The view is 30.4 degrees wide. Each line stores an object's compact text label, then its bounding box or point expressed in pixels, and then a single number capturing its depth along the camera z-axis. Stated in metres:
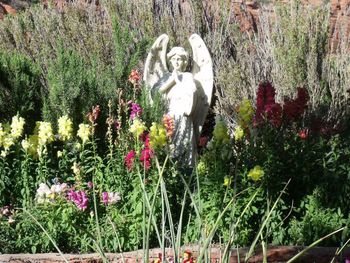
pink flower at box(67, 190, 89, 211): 5.50
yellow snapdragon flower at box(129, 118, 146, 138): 5.80
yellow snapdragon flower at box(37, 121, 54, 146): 5.91
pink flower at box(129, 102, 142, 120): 6.44
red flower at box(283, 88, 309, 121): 6.06
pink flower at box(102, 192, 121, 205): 5.53
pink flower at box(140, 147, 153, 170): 5.40
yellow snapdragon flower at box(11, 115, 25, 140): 5.93
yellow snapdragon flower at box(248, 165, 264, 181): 4.97
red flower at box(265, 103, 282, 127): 5.91
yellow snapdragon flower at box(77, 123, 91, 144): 5.96
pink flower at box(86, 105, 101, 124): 6.06
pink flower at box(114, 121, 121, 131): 6.28
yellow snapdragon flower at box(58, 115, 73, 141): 6.12
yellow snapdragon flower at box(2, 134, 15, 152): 5.88
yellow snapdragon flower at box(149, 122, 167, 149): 5.44
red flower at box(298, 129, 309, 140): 6.26
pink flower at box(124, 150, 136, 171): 5.73
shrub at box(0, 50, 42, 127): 7.44
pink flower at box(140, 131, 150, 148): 5.80
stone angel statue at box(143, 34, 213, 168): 7.27
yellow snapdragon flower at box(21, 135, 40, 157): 5.94
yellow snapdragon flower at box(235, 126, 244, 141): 5.93
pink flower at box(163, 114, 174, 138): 6.27
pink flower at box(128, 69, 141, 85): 6.89
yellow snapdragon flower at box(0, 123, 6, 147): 5.84
